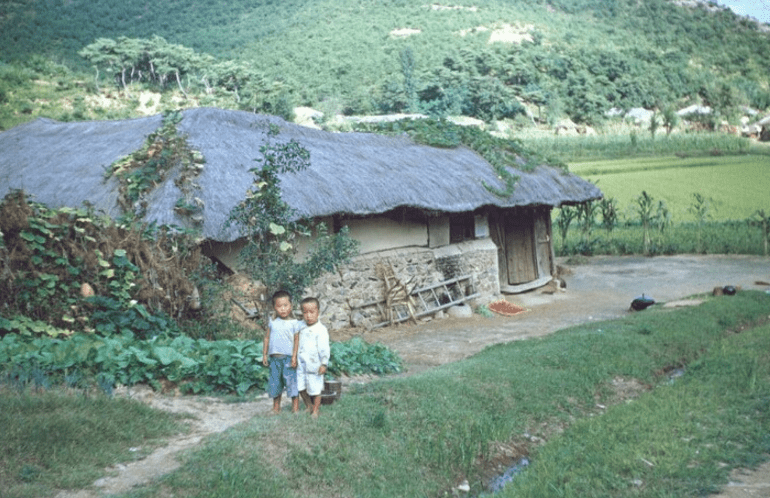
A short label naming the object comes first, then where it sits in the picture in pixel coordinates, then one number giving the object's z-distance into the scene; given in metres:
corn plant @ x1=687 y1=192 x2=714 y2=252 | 22.33
